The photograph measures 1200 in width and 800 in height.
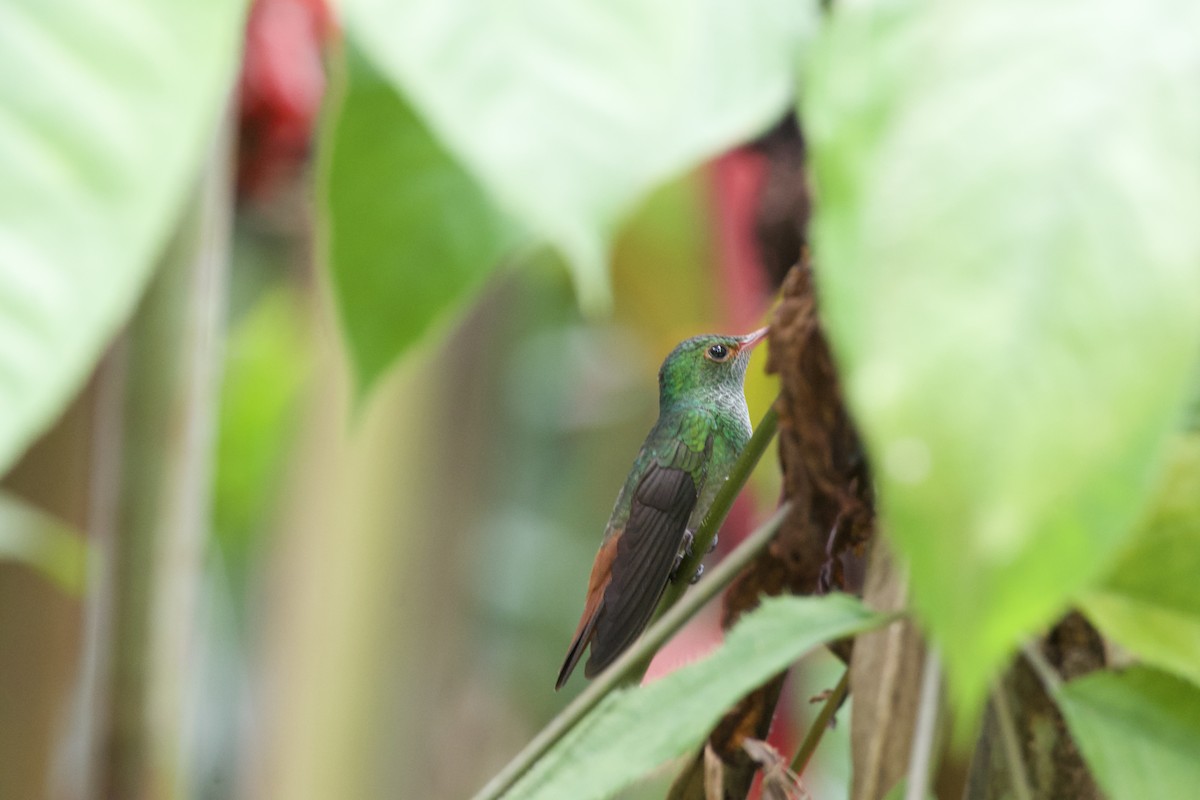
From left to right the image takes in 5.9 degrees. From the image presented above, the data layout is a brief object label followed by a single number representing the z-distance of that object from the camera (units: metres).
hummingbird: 2.30
